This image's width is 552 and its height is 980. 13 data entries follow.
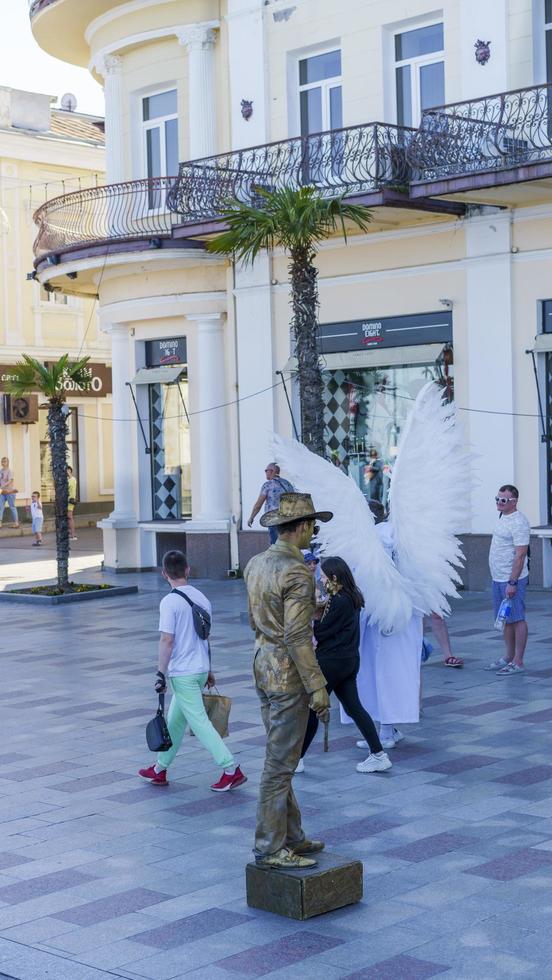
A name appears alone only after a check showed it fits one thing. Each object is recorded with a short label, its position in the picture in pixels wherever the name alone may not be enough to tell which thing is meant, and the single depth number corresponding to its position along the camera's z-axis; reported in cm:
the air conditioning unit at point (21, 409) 3656
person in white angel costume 945
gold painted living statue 663
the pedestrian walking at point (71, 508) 3146
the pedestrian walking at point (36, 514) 3200
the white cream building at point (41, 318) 3706
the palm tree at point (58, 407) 2038
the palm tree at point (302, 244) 1644
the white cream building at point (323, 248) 1884
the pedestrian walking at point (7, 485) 3409
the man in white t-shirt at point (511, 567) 1255
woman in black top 910
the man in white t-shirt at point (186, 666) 897
